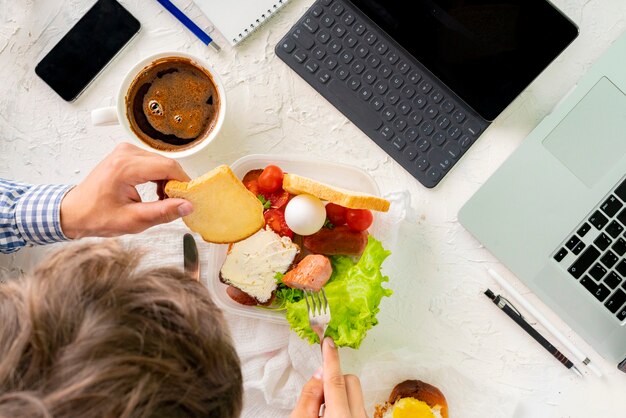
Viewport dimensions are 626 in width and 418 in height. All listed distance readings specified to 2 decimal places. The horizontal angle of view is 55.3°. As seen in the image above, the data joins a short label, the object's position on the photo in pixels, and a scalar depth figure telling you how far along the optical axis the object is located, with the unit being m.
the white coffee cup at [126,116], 0.73
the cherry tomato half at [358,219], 0.77
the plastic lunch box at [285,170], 0.80
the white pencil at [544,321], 0.80
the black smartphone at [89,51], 0.80
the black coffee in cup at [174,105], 0.76
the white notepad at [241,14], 0.79
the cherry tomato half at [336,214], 0.79
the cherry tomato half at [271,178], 0.77
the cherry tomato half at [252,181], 0.79
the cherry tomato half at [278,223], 0.79
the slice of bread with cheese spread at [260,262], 0.77
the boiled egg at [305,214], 0.74
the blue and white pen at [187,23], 0.79
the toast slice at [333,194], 0.73
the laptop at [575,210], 0.75
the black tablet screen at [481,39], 0.72
